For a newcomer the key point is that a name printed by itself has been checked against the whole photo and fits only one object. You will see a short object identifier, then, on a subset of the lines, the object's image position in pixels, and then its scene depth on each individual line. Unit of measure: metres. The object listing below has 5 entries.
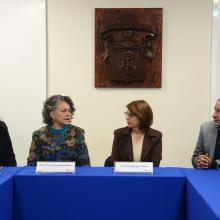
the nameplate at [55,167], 1.81
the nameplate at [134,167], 1.81
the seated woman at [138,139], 2.46
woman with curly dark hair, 2.31
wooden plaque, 3.37
